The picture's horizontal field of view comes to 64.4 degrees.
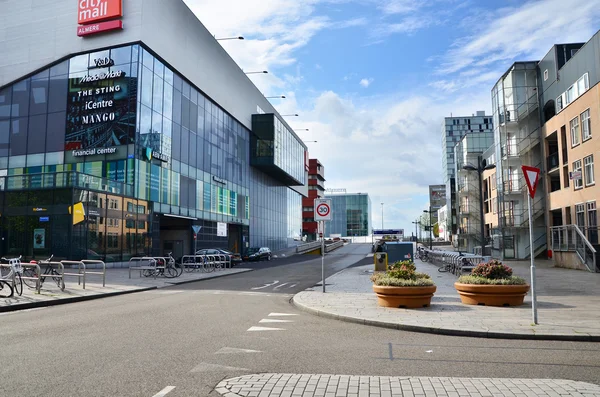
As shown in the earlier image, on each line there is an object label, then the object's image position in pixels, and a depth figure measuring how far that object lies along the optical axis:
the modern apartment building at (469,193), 61.75
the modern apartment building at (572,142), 29.86
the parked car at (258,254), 50.06
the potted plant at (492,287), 12.59
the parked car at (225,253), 37.85
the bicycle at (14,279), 15.06
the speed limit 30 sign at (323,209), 16.64
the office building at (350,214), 157.62
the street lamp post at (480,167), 26.29
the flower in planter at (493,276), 12.77
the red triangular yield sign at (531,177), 9.74
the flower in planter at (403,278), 12.52
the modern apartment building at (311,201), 126.81
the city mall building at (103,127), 31.45
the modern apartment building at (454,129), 130.25
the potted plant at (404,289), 12.37
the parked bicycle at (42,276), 17.86
